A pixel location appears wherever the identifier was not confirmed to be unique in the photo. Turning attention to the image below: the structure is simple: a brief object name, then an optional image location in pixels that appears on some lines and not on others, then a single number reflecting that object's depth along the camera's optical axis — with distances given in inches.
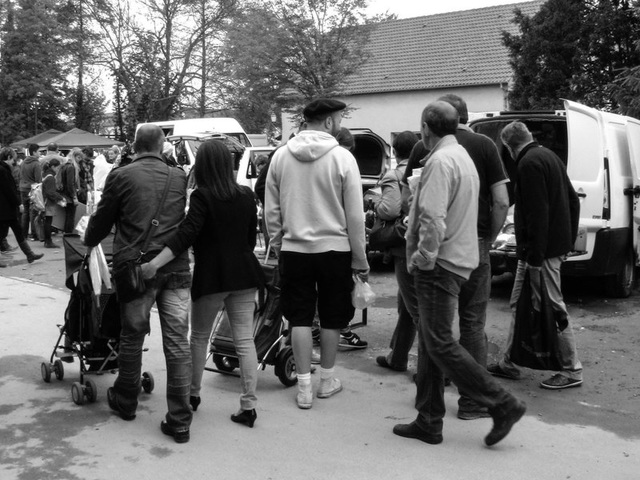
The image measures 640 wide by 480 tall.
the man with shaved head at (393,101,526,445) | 171.9
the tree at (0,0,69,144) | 1625.2
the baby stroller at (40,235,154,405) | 206.4
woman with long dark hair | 183.6
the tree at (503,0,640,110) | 589.9
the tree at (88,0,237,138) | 1525.6
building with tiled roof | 1199.6
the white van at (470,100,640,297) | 313.3
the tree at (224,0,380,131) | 962.7
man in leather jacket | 183.6
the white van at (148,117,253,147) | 868.0
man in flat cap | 199.6
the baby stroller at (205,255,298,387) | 222.1
